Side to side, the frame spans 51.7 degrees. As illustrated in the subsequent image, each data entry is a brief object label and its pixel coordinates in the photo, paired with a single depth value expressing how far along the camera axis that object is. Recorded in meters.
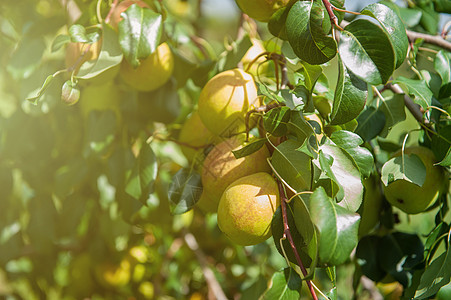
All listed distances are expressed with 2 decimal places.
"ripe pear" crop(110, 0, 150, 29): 0.80
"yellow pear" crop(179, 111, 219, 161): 0.84
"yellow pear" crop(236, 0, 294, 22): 0.66
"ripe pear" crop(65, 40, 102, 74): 0.78
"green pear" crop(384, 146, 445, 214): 0.74
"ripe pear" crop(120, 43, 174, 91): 0.83
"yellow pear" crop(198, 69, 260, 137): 0.72
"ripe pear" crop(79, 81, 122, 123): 1.02
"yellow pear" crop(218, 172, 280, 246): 0.61
